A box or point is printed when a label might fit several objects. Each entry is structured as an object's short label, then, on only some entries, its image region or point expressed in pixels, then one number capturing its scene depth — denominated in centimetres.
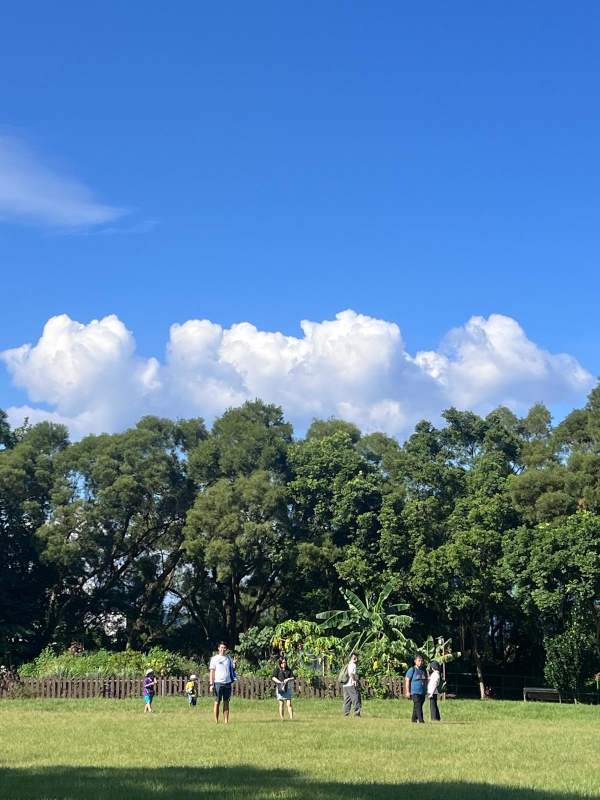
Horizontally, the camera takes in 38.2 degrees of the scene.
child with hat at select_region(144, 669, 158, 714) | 2220
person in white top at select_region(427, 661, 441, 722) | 2011
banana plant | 3262
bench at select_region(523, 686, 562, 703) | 3538
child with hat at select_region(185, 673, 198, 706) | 2497
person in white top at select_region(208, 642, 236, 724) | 1794
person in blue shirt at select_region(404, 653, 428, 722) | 1959
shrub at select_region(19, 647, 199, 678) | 3008
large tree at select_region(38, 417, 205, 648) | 4012
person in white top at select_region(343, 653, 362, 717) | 2188
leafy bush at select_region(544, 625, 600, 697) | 3366
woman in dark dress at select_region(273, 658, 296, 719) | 2039
